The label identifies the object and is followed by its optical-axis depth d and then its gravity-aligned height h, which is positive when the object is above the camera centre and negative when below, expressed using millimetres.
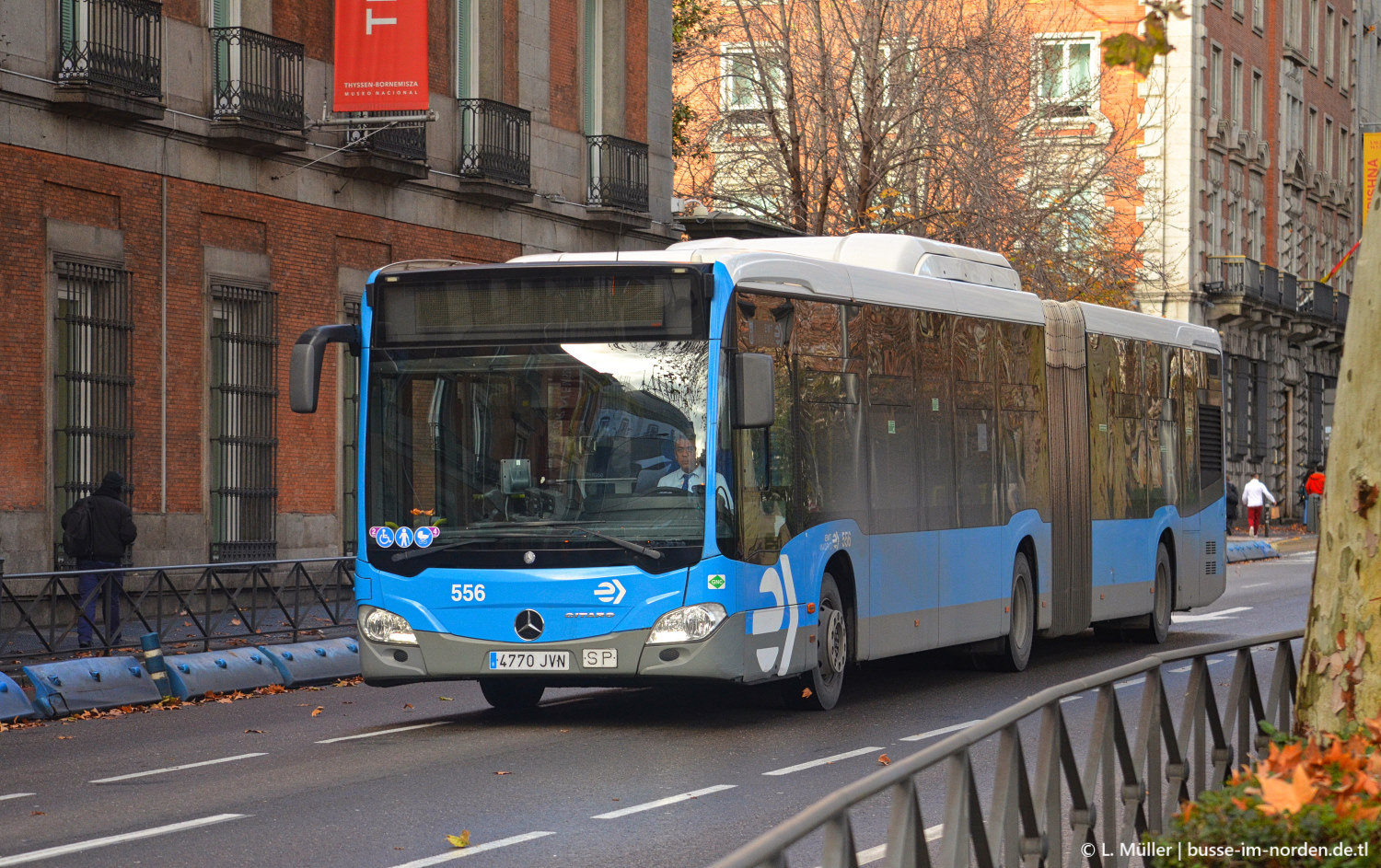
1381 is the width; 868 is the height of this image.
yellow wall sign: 52344 +7117
